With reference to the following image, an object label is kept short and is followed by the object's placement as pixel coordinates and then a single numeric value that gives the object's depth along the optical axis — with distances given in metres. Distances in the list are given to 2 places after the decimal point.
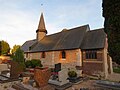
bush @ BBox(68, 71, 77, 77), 10.26
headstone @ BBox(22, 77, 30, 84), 8.14
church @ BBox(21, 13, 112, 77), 12.20
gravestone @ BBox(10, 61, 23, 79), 9.75
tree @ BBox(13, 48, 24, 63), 14.18
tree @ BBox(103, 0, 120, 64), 6.08
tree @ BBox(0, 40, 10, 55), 29.69
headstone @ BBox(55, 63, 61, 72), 12.82
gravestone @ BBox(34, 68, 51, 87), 5.91
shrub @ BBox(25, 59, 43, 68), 16.32
